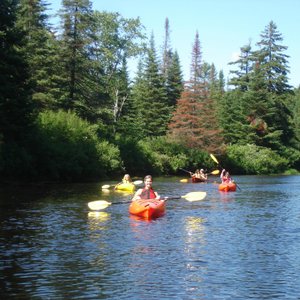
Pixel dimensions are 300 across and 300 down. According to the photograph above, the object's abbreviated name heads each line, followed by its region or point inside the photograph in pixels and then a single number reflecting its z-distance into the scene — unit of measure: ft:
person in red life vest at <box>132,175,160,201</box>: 65.82
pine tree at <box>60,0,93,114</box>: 157.58
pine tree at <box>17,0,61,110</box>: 148.78
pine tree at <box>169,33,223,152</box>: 198.29
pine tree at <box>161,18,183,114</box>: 254.27
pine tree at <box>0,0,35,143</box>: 101.60
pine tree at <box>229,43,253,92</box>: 261.24
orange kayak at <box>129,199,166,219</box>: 61.67
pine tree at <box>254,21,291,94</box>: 235.40
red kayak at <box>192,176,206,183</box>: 136.52
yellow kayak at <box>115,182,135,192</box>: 101.50
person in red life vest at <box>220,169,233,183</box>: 110.29
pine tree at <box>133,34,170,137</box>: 219.82
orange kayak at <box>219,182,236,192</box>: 105.70
